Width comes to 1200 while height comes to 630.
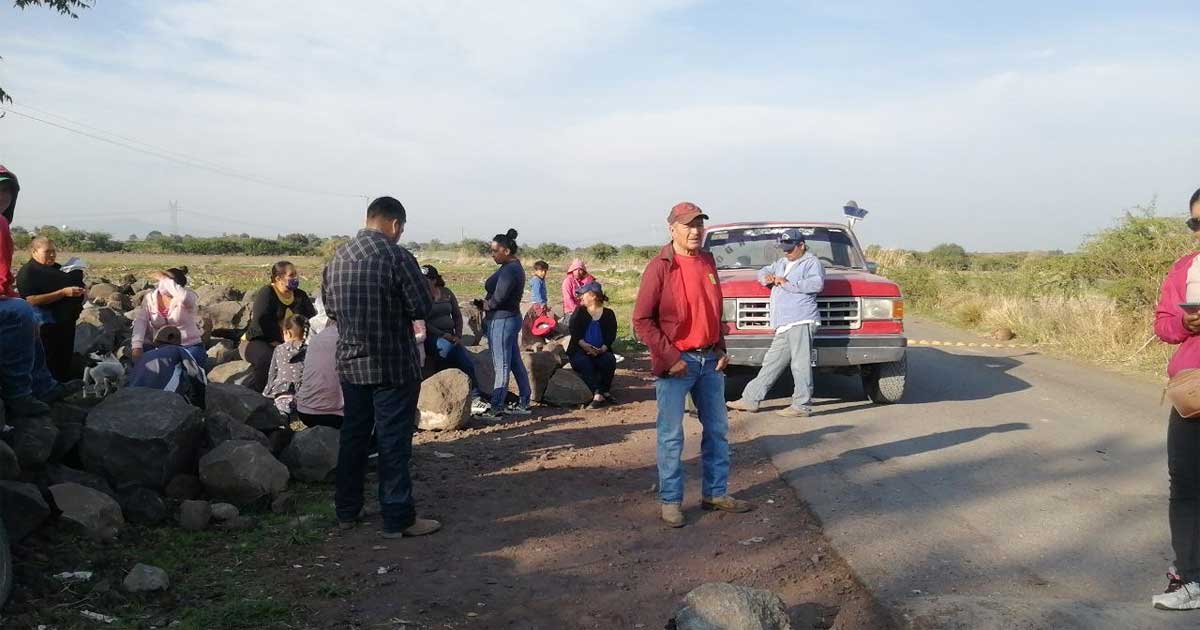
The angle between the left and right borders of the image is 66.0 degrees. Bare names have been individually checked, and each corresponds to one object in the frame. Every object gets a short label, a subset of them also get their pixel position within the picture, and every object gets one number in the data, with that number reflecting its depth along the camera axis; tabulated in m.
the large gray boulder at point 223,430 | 6.54
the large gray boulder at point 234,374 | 9.64
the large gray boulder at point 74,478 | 5.57
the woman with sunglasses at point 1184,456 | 4.06
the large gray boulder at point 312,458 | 6.73
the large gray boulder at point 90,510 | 5.19
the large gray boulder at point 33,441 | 5.45
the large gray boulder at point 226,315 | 15.05
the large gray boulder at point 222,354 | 11.36
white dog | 7.84
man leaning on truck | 9.09
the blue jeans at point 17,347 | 5.60
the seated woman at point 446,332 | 9.55
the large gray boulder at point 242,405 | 7.04
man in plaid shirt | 5.49
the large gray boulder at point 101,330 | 11.58
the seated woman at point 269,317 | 9.84
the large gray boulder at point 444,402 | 8.85
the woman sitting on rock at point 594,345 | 10.54
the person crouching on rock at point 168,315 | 8.55
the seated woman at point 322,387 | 7.30
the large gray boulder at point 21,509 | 4.76
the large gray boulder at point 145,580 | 4.59
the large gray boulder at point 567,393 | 10.41
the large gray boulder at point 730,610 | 3.76
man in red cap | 5.66
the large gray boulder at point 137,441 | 5.86
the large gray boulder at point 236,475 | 6.04
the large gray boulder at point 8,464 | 5.04
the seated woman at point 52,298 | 8.27
